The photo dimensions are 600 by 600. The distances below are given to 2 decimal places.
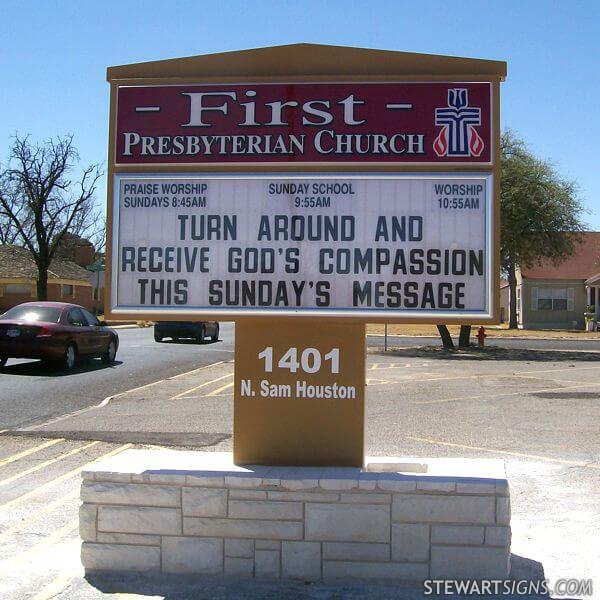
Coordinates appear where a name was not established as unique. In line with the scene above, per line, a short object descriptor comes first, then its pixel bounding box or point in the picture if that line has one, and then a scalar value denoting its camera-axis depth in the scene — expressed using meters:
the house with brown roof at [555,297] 50.06
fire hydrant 28.45
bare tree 54.94
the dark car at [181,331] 29.88
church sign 5.27
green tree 27.03
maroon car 16.86
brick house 59.94
